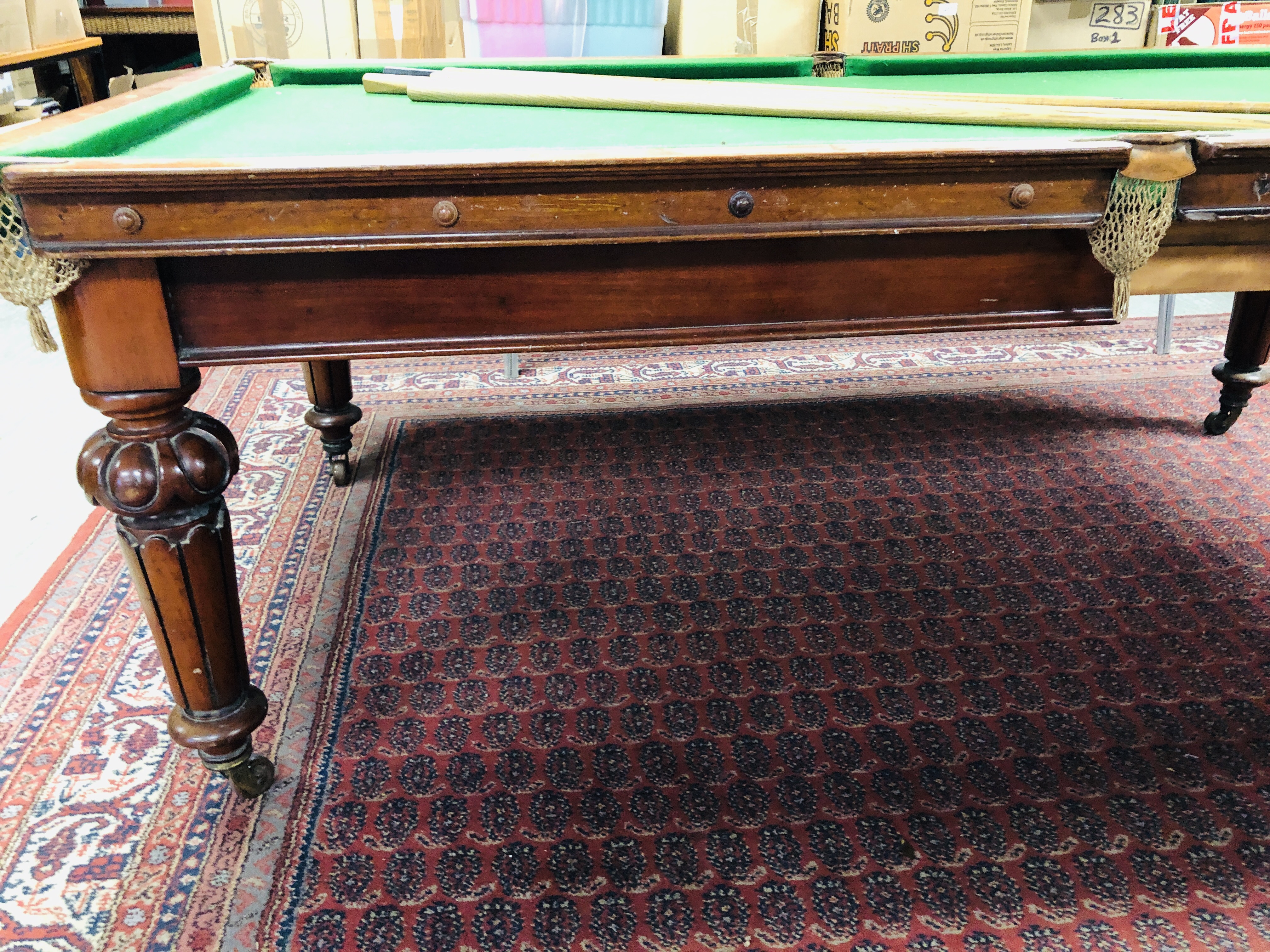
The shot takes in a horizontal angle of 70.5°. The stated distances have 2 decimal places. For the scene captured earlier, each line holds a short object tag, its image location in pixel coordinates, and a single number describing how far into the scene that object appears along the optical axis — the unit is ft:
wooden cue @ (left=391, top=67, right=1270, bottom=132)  3.94
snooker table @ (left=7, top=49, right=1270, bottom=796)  3.16
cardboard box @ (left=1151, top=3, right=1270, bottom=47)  11.09
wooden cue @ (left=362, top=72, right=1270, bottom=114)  4.43
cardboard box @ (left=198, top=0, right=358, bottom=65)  9.77
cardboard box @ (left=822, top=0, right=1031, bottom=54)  10.27
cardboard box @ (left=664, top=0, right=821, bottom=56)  10.10
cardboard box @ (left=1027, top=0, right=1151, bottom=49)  11.25
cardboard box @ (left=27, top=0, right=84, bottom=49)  12.23
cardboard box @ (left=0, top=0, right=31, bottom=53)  11.51
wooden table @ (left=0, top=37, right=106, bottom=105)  11.61
